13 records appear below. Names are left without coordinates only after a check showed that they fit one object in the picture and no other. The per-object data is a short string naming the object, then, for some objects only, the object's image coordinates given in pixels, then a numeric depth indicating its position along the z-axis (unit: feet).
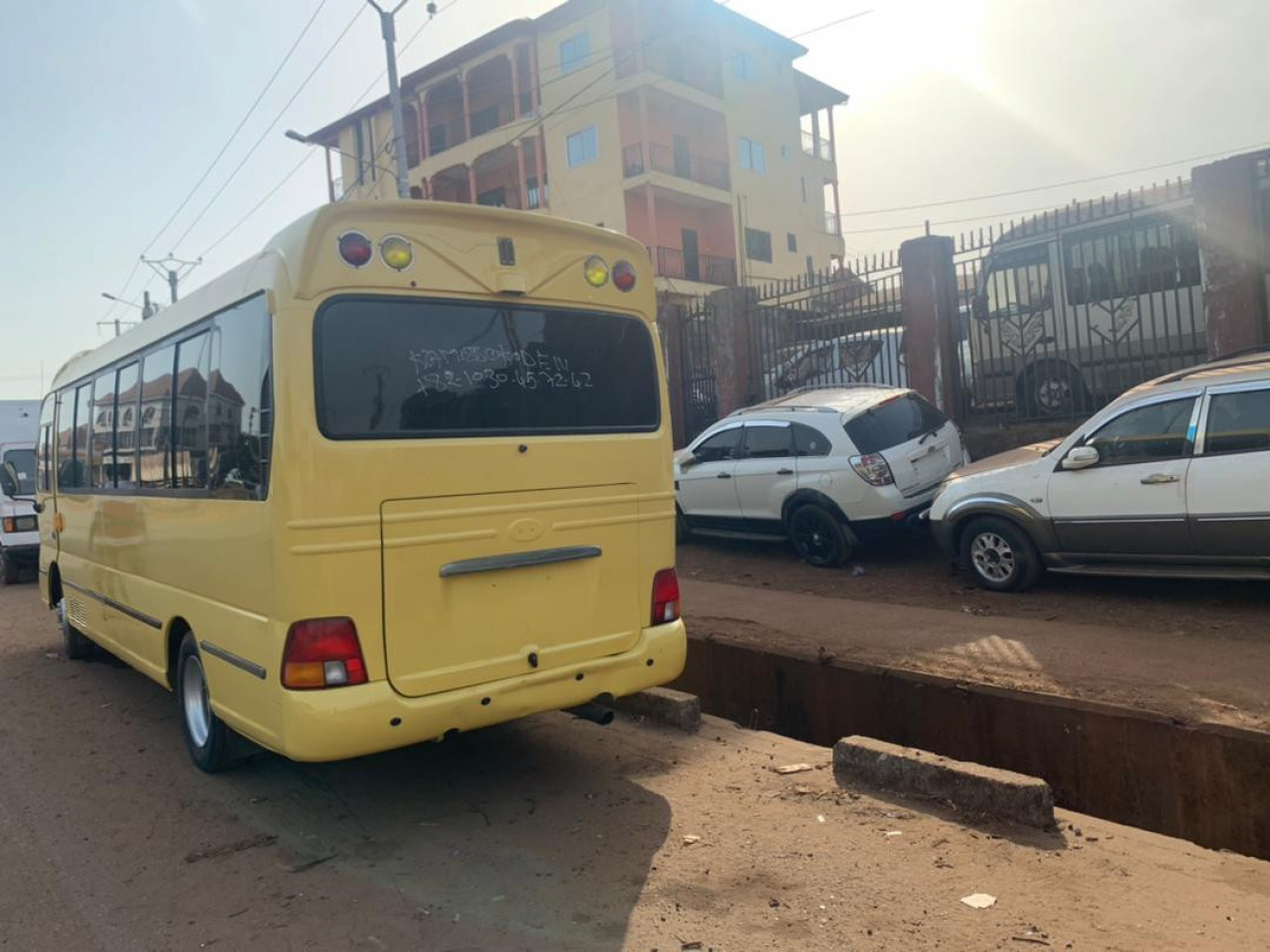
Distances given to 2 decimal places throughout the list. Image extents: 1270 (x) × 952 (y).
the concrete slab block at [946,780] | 13.32
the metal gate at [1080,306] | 33.73
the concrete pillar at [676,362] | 51.96
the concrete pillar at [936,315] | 38.52
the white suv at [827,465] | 30.32
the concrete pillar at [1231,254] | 31.32
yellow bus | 13.10
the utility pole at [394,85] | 55.67
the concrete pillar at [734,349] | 47.32
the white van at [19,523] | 48.03
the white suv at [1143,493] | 21.34
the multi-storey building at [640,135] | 107.34
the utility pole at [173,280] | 112.16
